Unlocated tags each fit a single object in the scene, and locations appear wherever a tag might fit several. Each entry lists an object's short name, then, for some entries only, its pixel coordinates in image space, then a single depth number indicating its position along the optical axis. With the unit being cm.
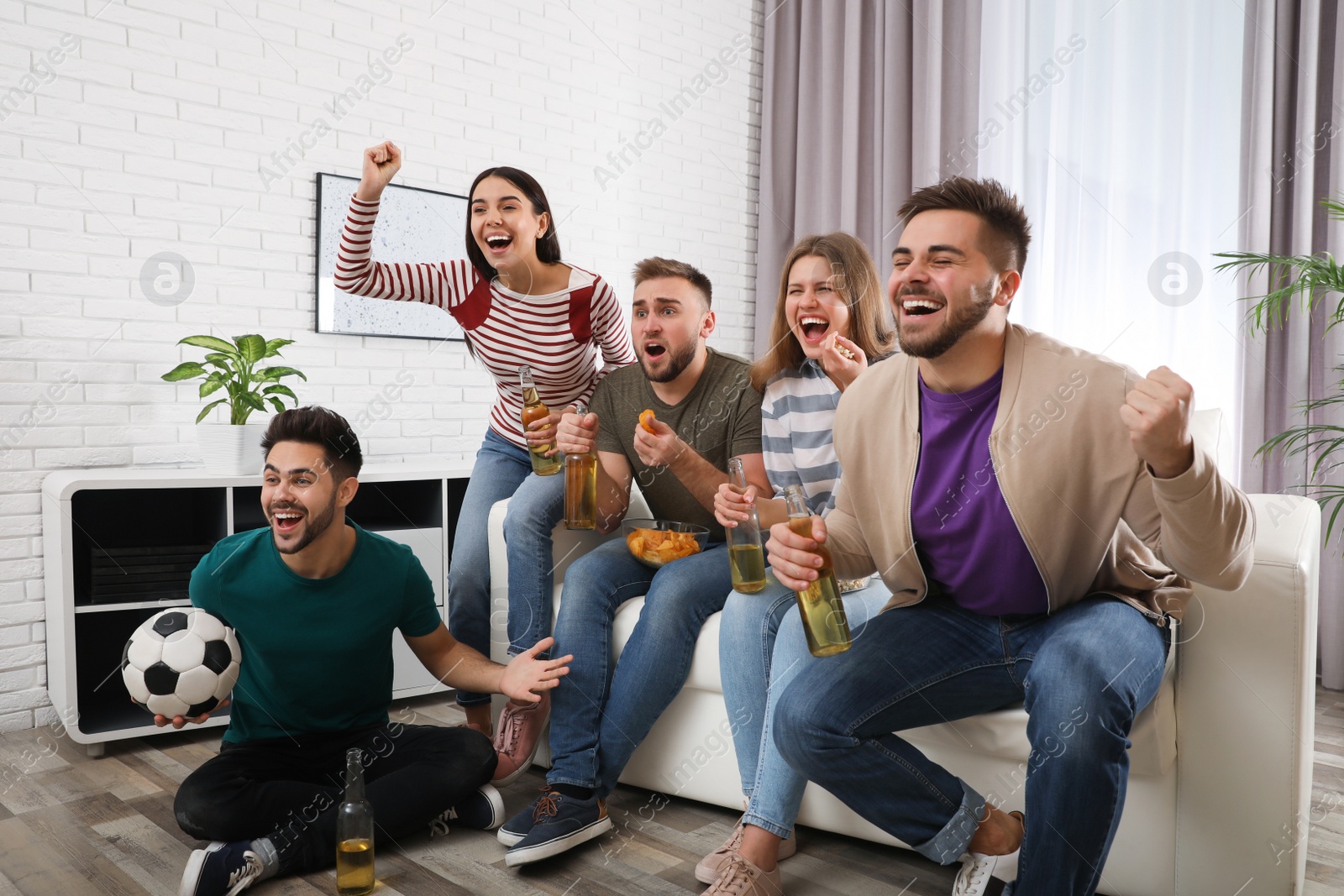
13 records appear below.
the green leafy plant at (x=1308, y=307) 262
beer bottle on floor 162
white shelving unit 240
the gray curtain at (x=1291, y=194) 299
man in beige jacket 133
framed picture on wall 320
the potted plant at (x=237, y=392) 266
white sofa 149
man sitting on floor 171
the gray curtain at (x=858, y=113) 390
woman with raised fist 217
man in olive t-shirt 187
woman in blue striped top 166
